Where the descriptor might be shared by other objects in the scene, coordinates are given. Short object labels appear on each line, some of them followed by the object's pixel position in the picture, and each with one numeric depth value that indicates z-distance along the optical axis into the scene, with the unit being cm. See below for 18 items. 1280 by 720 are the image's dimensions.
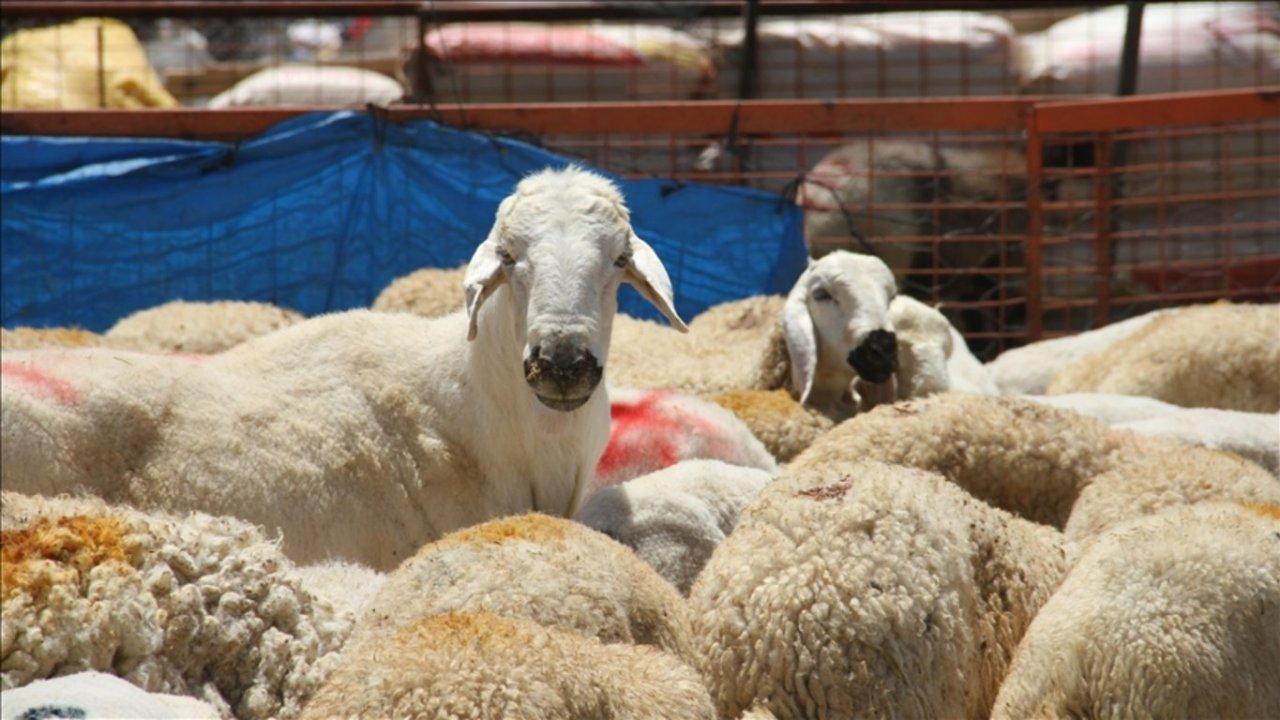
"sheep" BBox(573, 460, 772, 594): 992
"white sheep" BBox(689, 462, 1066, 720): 795
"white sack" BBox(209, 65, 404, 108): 2337
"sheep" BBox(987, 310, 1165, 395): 1714
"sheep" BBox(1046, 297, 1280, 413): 1541
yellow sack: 2108
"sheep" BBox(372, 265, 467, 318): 1558
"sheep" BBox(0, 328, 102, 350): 1341
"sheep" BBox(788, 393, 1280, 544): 1029
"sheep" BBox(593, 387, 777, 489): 1225
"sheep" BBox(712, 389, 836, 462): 1355
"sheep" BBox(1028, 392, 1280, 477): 1244
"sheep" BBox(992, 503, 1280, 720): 784
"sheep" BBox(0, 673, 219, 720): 584
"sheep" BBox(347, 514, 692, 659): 753
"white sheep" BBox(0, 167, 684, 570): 1036
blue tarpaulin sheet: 1695
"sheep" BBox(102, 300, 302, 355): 1501
